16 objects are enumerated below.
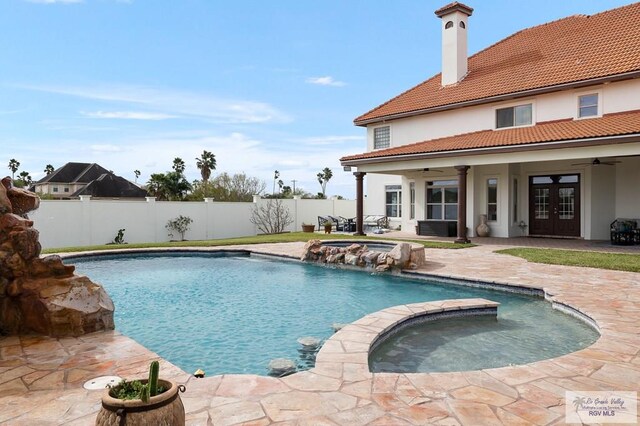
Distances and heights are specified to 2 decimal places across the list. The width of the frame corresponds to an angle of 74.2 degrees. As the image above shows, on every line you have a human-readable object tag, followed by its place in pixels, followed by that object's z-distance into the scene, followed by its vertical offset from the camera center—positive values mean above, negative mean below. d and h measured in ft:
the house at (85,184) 143.33 +10.58
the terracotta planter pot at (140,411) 7.71 -3.69
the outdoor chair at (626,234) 46.32 -2.39
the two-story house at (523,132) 46.75 +10.39
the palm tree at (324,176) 207.31 +18.03
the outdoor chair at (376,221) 74.44 -1.51
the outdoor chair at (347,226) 73.46 -2.34
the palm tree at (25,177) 195.66 +16.85
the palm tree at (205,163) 146.30 +17.27
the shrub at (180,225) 70.13 -2.04
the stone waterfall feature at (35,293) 17.51 -3.47
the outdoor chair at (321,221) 86.17 -1.71
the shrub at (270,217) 81.66 -0.84
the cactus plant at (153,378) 8.03 -3.19
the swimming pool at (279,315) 17.79 -5.76
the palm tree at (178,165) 141.18 +16.01
